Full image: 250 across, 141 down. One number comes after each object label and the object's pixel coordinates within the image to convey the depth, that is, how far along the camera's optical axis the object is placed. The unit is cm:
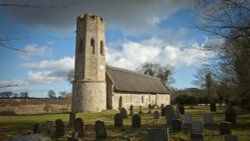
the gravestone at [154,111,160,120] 1710
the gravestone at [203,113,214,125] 1340
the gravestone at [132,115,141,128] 1291
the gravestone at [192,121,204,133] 965
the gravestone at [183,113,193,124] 1321
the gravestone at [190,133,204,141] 866
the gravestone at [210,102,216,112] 2467
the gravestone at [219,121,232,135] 1012
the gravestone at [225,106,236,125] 1326
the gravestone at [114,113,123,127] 1354
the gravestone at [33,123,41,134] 1160
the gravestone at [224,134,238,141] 769
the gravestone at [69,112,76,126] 1456
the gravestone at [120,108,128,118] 1867
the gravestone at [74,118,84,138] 1065
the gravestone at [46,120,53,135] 1158
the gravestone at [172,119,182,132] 1093
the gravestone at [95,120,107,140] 1019
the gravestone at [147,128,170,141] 761
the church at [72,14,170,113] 2597
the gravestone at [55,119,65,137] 1110
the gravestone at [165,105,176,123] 1393
